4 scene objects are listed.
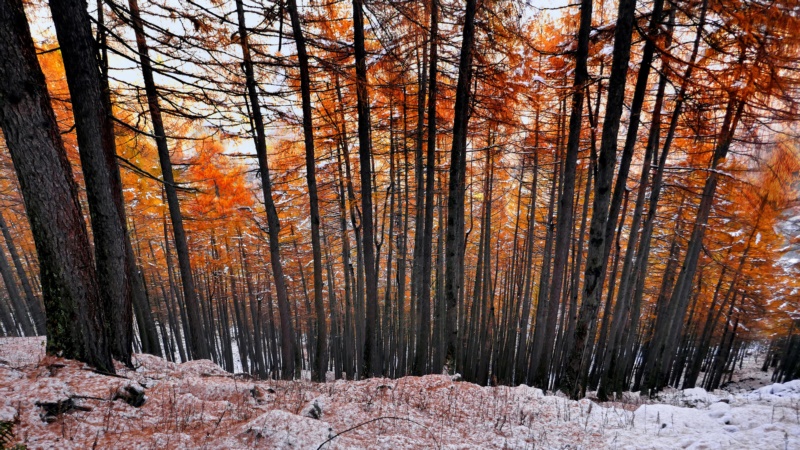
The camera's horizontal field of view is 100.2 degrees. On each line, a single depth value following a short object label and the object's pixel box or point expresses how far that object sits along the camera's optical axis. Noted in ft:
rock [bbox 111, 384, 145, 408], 11.85
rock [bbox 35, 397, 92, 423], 9.70
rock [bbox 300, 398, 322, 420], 13.70
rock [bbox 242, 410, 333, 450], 10.63
